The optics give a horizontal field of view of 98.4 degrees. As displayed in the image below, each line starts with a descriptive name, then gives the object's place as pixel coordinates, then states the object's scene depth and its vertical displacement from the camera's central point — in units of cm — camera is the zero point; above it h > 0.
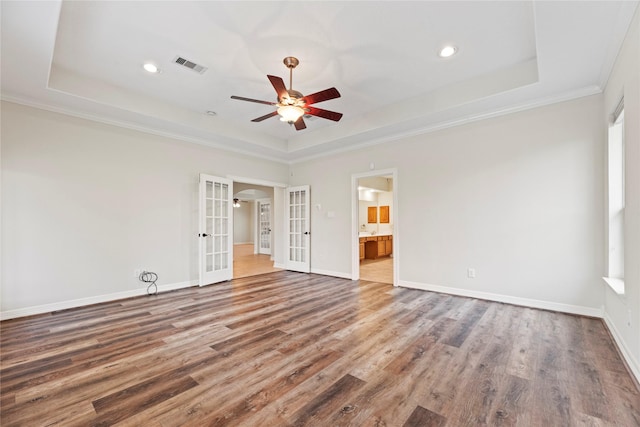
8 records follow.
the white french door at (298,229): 655 -32
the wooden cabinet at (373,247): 847 -98
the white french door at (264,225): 1081 -38
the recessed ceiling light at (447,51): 302 +184
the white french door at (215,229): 513 -28
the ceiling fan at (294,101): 276 +122
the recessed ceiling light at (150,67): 331 +181
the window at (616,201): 304 +17
